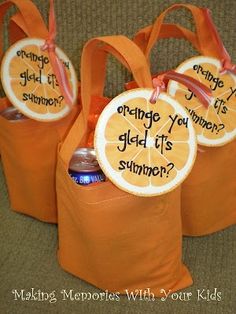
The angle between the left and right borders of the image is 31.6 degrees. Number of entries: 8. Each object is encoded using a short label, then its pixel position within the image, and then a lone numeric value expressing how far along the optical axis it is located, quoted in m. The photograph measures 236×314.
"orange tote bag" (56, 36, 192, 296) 0.55
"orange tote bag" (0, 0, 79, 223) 0.70
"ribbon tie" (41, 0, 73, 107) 0.65
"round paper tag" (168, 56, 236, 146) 0.64
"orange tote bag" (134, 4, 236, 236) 0.67
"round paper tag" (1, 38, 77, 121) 0.69
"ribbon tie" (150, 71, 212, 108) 0.53
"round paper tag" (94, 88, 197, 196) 0.53
